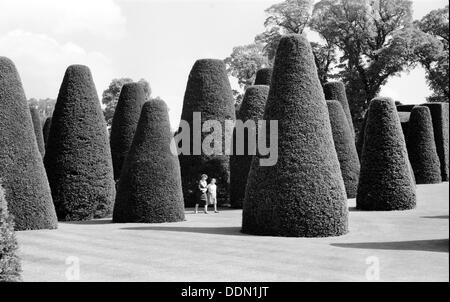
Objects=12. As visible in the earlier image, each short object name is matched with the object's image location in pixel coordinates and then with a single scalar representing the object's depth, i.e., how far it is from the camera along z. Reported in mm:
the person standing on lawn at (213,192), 22766
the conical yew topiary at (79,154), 19953
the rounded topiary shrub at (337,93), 33688
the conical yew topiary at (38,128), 29969
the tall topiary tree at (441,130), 34688
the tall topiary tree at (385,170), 20781
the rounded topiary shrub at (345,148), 25656
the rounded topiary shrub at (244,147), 23688
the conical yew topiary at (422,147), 30906
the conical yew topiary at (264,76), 28797
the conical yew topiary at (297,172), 14320
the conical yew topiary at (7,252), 8523
